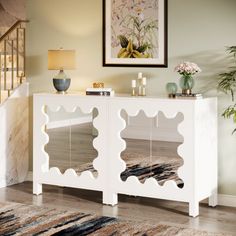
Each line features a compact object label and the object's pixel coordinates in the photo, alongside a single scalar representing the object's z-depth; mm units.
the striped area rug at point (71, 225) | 4801
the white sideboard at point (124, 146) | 5359
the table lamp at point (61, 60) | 6121
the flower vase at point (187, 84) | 5582
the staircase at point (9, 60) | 6723
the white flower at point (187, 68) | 5535
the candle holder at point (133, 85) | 5854
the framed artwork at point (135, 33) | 5949
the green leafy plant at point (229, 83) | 5566
